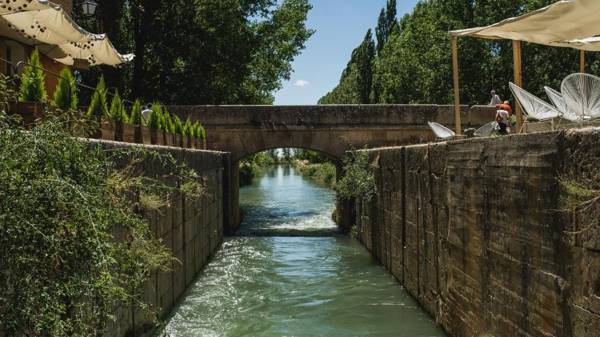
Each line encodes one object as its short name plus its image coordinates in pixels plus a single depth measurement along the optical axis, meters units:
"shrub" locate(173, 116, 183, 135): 14.30
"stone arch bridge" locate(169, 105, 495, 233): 20.19
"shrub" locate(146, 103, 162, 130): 12.25
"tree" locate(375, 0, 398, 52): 48.19
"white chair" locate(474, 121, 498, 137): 9.60
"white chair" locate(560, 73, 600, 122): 5.82
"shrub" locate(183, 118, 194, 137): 15.55
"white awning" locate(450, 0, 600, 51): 6.63
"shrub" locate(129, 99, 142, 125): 11.15
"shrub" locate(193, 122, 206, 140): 17.09
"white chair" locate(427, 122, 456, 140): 10.60
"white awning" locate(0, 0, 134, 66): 9.37
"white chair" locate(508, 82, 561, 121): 6.65
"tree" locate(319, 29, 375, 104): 48.78
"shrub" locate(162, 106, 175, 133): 13.32
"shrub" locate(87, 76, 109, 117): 8.95
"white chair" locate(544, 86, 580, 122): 6.24
